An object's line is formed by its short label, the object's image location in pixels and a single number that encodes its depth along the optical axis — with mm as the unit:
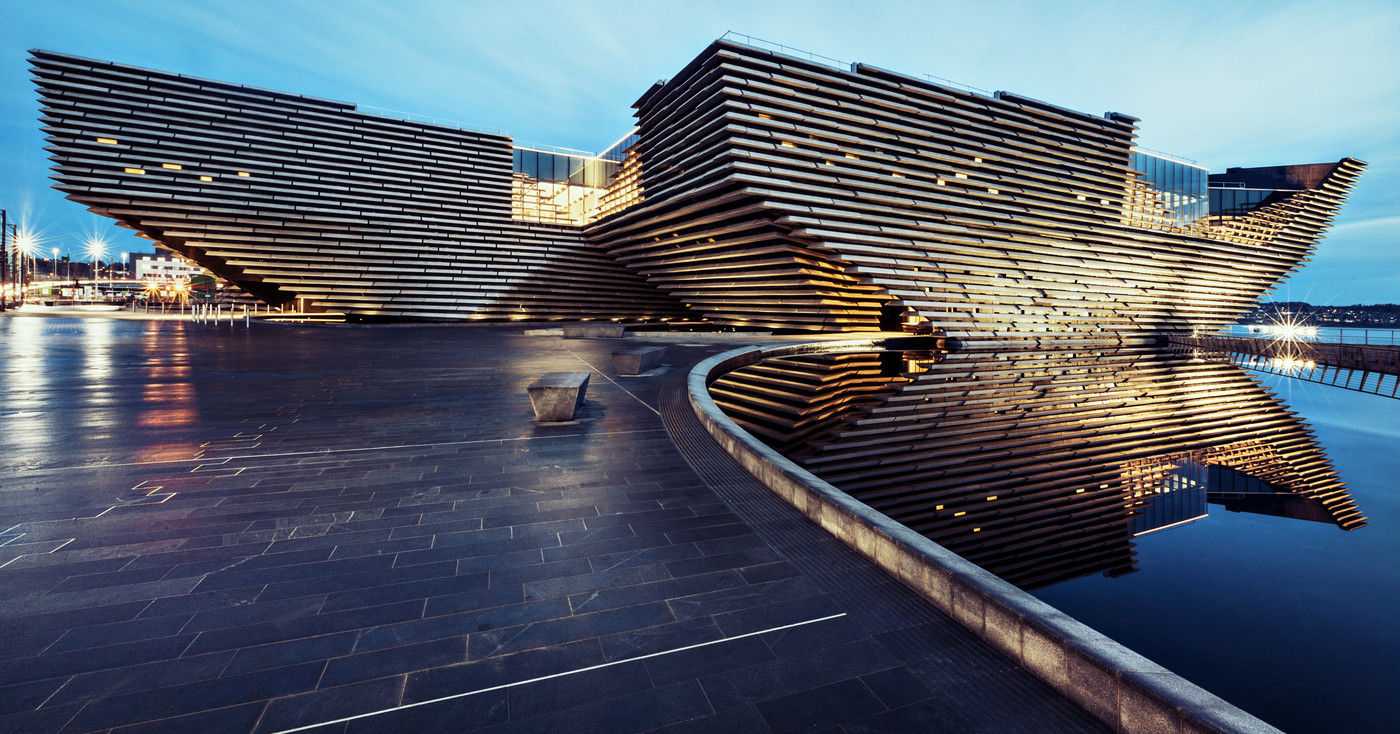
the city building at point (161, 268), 121938
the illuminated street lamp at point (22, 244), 57319
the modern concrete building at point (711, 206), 31078
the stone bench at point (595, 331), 28859
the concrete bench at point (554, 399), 8086
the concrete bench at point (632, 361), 14039
